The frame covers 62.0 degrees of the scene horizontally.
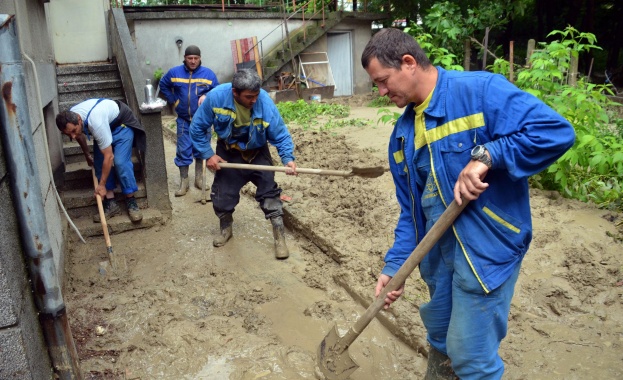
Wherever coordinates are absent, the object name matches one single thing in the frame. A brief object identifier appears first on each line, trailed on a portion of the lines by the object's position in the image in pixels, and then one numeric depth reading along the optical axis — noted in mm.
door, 17734
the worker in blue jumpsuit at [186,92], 7184
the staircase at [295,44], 16031
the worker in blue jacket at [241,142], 4891
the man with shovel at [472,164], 2039
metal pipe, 2182
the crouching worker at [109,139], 5262
